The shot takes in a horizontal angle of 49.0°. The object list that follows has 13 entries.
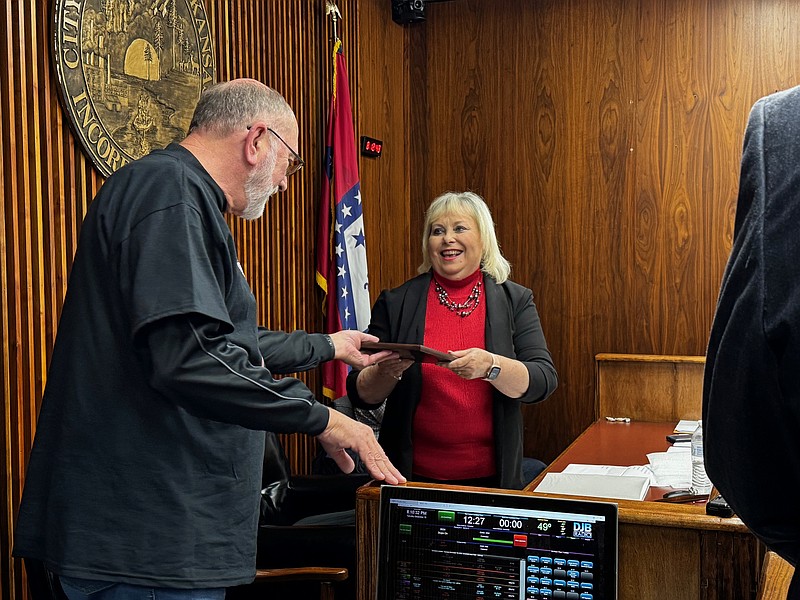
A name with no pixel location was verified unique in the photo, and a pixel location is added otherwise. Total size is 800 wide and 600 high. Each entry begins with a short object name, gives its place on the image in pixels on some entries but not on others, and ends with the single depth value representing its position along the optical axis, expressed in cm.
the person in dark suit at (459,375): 277
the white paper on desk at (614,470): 291
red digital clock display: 496
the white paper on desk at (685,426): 398
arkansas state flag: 438
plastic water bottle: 225
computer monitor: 157
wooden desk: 157
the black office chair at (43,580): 170
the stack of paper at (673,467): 283
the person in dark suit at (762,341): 65
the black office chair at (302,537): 235
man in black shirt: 157
